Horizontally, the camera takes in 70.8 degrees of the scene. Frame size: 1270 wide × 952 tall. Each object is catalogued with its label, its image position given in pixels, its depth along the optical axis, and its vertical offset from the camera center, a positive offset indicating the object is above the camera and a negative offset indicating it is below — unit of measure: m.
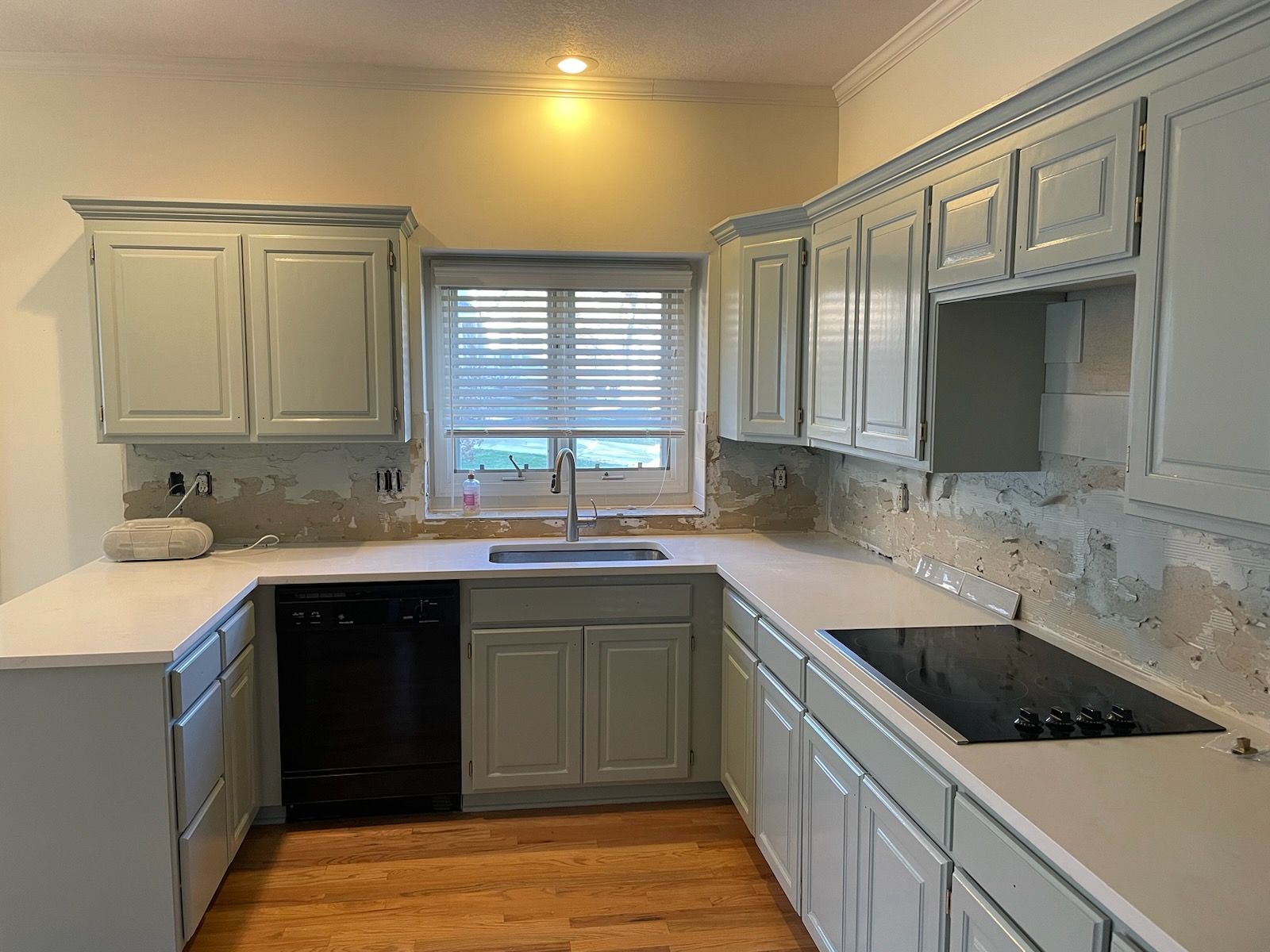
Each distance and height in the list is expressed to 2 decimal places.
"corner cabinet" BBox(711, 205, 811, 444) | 3.22 +0.29
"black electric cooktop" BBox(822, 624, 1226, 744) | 1.67 -0.61
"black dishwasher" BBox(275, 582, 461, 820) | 3.01 -1.03
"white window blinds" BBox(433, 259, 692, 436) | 3.73 +0.21
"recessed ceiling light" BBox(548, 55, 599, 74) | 3.27 +1.23
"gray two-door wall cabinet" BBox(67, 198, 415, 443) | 3.06 +0.26
